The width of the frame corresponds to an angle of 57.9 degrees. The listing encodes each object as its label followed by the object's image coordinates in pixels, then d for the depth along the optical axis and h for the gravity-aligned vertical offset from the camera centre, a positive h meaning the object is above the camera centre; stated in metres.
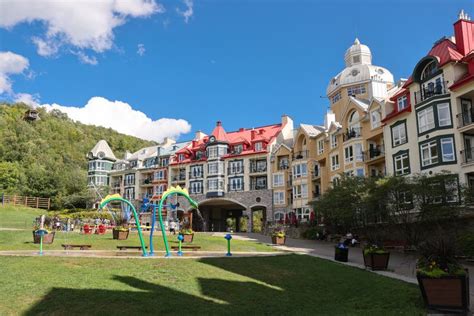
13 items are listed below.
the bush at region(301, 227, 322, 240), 36.96 -0.39
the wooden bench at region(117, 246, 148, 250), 20.92 -0.82
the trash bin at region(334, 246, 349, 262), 18.85 -1.13
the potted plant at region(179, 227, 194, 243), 27.23 -0.36
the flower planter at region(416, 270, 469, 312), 8.87 -1.35
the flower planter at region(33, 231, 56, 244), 23.39 -0.37
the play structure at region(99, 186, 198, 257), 18.92 +1.46
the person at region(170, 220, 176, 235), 34.96 +0.25
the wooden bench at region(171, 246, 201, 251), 21.61 -0.90
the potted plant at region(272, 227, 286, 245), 30.55 -0.66
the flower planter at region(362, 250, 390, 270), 15.71 -1.18
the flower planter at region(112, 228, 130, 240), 26.69 -0.22
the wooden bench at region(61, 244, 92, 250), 20.14 -0.74
